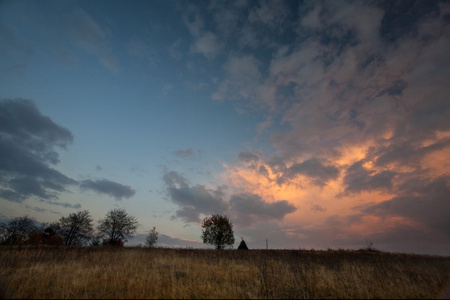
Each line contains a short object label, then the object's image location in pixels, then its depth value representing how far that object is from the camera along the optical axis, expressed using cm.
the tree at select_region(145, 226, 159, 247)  6861
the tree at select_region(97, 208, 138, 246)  5609
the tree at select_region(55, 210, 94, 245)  5475
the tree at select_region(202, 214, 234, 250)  5550
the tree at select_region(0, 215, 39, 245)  5537
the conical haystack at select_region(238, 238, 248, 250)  5049
